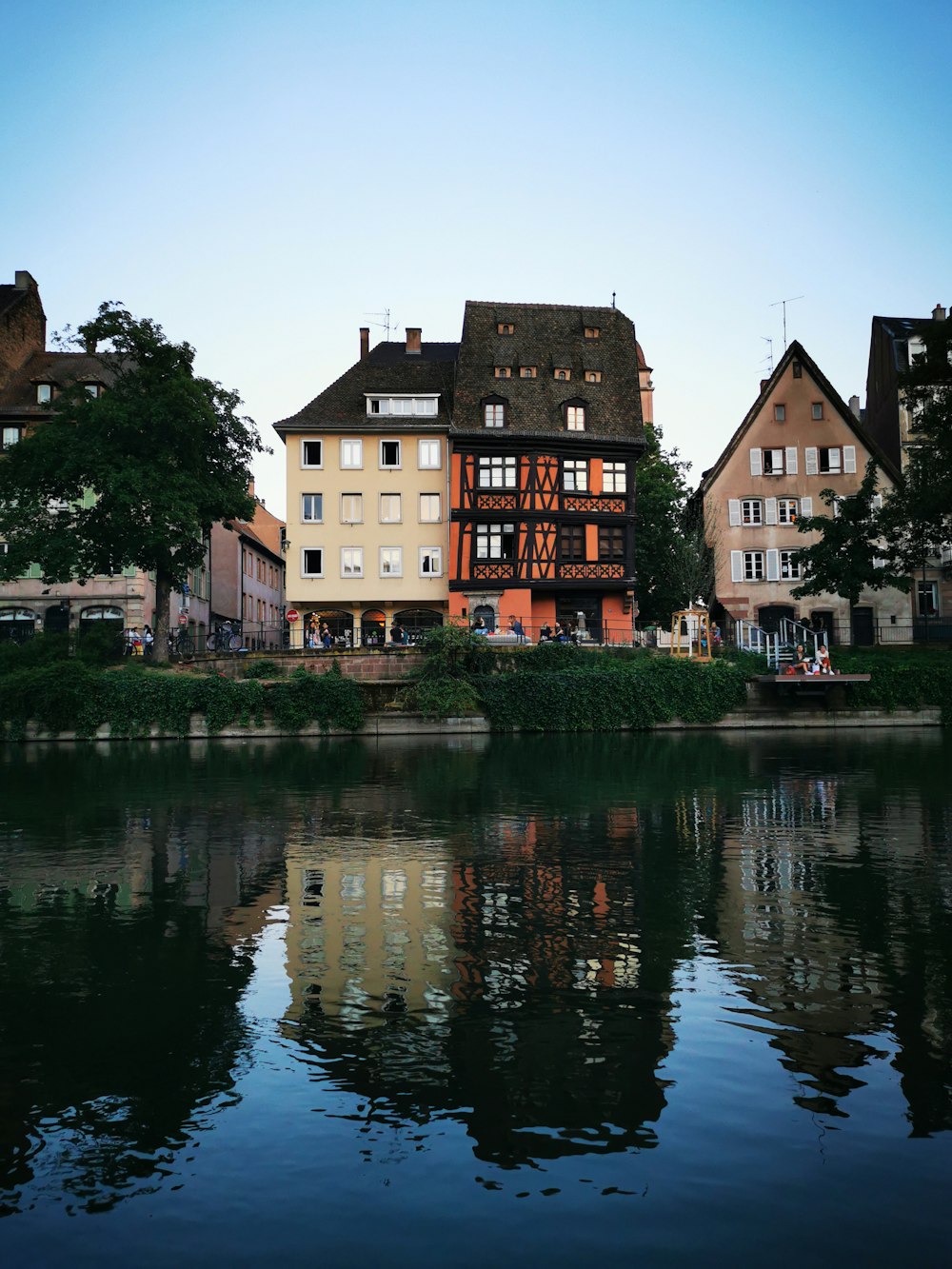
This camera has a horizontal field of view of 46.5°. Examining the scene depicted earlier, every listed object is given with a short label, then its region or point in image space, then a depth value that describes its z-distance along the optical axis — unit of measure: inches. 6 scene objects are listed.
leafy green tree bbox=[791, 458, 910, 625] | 1888.5
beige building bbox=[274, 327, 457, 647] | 2130.9
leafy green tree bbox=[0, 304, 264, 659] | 1707.7
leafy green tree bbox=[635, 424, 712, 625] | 2247.8
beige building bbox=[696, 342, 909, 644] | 2178.9
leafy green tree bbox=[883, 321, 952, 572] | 1740.9
